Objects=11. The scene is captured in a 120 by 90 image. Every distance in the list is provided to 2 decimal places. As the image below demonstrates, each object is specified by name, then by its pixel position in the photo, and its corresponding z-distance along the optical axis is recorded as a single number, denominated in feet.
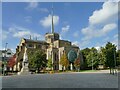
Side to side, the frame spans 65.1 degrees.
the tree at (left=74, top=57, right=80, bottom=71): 106.23
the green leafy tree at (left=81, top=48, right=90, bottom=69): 115.21
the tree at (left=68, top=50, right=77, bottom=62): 112.25
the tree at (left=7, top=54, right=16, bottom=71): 114.88
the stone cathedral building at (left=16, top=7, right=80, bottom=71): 117.04
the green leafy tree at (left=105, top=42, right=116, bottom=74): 63.68
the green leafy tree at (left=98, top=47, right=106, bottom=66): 64.61
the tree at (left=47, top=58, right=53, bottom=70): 99.71
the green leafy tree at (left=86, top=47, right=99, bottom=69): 99.41
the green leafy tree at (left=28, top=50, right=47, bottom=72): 87.99
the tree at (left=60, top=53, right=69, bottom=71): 105.47
